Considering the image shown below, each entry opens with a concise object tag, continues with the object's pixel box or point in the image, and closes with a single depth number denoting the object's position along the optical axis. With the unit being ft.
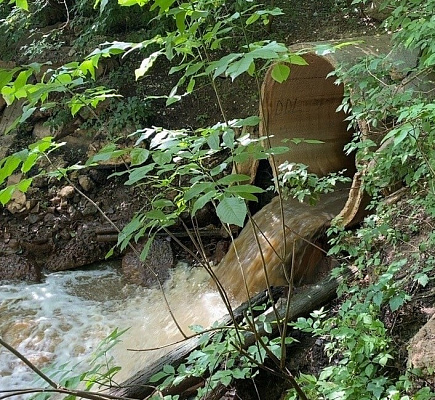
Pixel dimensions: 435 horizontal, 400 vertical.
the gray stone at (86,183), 18.45
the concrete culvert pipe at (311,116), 15.06
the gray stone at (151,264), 16.65
